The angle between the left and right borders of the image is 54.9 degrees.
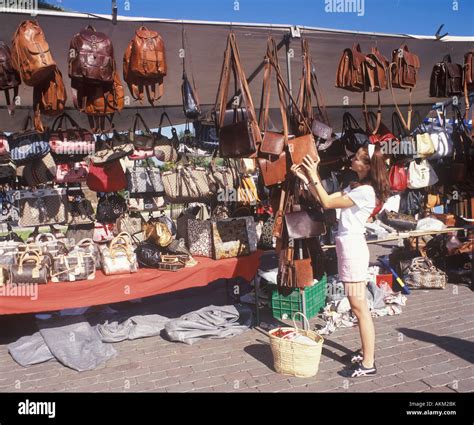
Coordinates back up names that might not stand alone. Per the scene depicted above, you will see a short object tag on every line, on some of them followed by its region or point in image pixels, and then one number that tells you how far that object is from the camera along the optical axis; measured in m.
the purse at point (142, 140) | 5.57
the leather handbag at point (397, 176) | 6.99
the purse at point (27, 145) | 5.36
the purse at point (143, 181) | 5.84
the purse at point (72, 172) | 5.54
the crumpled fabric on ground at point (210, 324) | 5.14
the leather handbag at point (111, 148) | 5.21
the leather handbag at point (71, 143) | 5.27
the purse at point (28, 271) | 4.30
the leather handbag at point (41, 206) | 5.38
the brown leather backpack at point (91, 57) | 3.59
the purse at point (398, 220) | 7.04
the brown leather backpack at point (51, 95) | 3.94
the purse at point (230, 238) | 5.16
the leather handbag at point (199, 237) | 5.24
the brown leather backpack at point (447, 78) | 5.47
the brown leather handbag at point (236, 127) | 3.95
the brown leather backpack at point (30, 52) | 3.51
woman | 3.95
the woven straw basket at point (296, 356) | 3.97
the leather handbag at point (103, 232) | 5.86
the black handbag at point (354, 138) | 4.99
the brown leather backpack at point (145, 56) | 3.92
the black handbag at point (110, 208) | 5.88
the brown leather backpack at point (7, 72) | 3.65
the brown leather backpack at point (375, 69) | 4.64
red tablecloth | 4.27
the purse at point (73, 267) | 4.48
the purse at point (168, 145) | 5.76
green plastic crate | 5.21
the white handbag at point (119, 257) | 4.70
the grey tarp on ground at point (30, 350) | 4.65
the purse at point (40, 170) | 5.43
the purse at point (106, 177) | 5.37
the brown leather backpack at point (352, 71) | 4.62
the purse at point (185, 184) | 5.52
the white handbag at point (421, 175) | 7.12
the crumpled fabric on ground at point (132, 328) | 5.14
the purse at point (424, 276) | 6.95
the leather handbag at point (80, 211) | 5.89
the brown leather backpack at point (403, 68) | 4.97
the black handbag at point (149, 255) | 4.95
